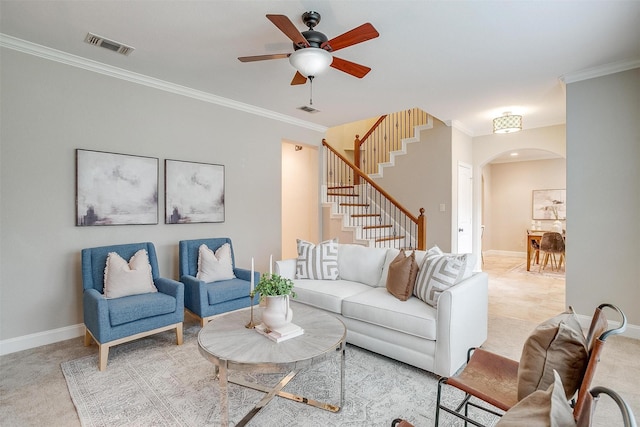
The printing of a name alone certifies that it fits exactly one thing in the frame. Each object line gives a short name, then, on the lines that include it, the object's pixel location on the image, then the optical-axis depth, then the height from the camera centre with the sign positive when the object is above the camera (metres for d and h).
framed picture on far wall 7.80 +0.20
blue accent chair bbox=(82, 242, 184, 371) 2.58 -0.81
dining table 6.70 -0.57
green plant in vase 2.02 -0.47
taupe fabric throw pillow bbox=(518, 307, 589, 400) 1.17 -0.53
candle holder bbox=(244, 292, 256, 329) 2.17 -0.76
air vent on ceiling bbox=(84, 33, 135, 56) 2.81 +1.49
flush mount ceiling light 4.79 +1.31
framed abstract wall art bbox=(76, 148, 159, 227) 3.23 +0.24
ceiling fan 2.25 +1.21
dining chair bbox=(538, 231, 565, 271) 6.18 -0.60
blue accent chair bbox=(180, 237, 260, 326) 3.22 -0.79
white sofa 2.34 -0.82
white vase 2.01 -0.62
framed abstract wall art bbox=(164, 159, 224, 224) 3.85 +0.24
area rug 1.97 -1.23
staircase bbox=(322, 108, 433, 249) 5.62 +0.33
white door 5.81 +0.07
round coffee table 1.73 -0.77
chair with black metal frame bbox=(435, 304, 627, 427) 1.17 -0.80
